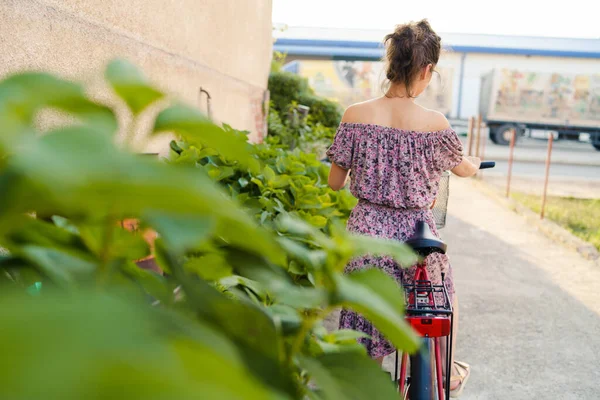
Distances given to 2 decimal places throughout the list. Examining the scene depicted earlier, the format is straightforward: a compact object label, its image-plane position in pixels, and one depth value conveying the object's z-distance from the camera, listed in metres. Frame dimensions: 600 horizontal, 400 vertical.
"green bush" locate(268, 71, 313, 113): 10.02
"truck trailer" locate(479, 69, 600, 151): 24.86
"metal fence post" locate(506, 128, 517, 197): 10.19
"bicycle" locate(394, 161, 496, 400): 2.07
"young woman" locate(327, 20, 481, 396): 2.67
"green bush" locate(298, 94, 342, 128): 10.28
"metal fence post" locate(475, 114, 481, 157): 13.15
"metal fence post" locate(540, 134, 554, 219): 8.27
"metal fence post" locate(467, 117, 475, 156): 15.38
